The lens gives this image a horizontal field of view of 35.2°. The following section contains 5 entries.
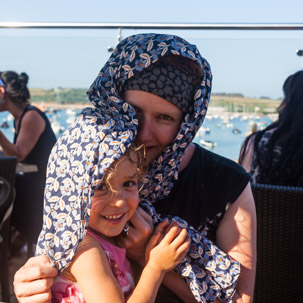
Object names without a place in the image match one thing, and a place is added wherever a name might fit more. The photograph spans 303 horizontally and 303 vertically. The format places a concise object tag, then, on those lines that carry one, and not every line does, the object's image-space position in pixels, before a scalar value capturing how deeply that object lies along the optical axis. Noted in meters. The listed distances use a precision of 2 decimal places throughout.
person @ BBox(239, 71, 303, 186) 2.61
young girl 1.39
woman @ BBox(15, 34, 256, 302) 1.61
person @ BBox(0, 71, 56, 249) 3.93
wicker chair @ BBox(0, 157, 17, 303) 2.84
